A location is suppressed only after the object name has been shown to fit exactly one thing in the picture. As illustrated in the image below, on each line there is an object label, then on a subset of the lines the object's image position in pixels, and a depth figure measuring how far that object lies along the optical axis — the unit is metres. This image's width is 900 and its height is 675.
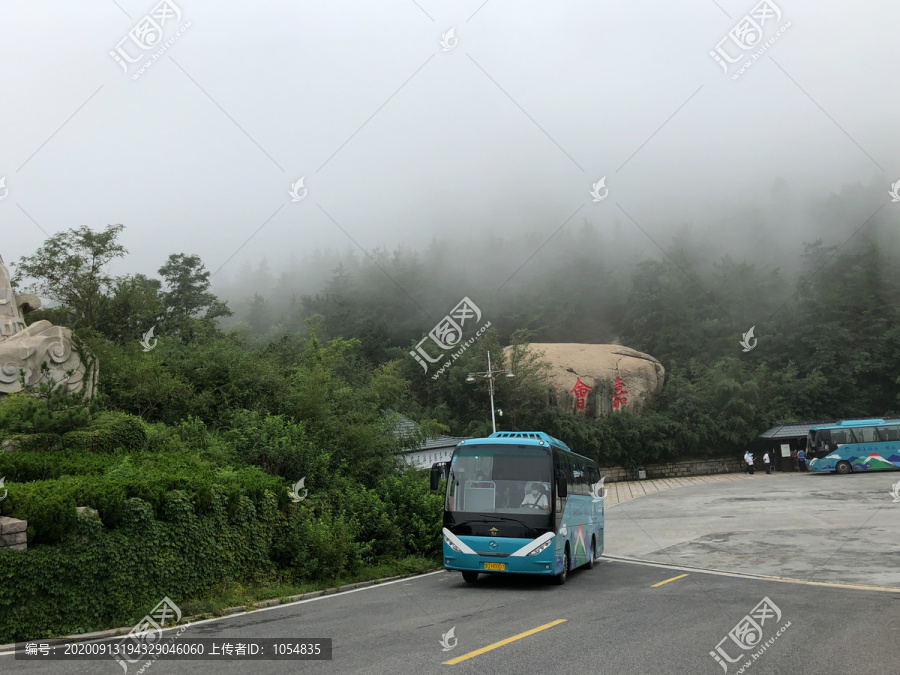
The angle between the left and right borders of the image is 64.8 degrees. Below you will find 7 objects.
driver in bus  12.36
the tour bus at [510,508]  12.13
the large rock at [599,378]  42.22
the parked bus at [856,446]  36.38
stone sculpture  14.62
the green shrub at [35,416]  12.69
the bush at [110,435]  13.25
